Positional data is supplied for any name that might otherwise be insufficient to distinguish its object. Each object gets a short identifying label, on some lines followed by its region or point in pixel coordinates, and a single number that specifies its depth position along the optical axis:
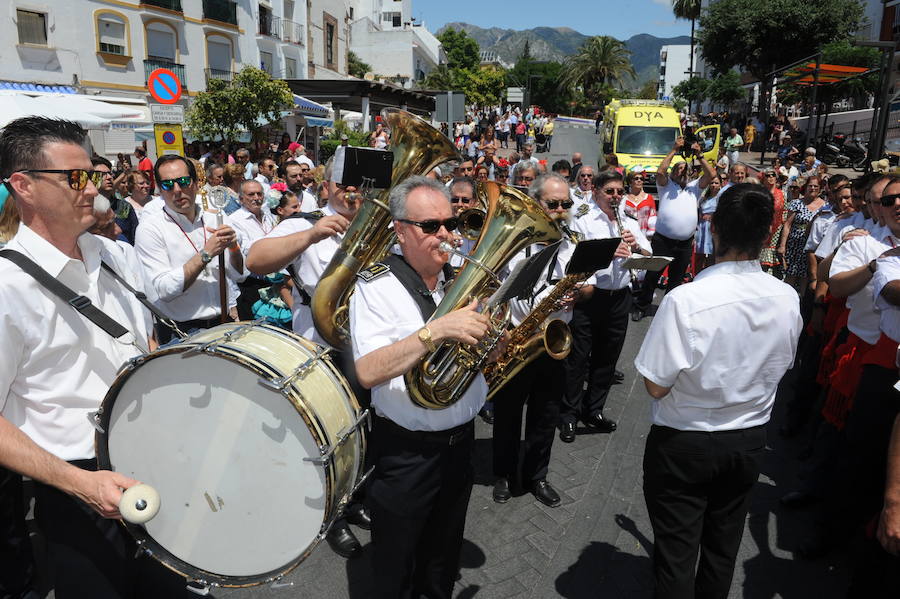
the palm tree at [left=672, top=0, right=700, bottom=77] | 61.09
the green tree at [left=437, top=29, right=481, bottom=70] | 81.19
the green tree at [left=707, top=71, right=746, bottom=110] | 42.12
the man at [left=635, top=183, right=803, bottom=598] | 2.52
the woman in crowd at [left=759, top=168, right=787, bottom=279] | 8.42
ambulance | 17.89
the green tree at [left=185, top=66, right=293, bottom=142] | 17.42
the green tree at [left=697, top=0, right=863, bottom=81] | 33.53
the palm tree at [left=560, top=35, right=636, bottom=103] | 65.69
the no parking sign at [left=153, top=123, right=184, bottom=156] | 8.92
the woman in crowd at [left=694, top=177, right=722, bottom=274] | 8.91
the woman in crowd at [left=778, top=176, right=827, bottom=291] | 6.86
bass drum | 2.08
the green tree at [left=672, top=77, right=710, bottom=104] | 47.84
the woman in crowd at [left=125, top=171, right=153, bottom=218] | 8.41
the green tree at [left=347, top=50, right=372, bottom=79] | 54.81
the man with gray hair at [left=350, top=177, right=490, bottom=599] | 2.44
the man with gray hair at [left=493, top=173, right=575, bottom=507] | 4.18
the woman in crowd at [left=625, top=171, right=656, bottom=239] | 8.42
